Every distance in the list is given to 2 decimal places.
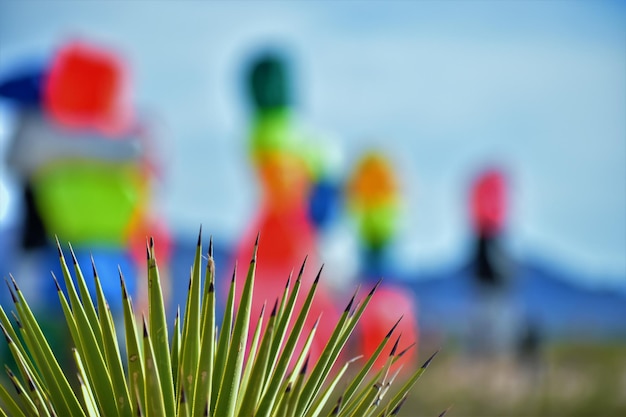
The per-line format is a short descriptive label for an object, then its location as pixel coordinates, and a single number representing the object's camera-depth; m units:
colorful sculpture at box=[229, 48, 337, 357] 18.08
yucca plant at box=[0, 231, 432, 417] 3.29
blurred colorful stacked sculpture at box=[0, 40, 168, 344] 15.60
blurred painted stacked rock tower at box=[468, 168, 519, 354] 27.48
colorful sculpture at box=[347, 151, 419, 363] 22.92
